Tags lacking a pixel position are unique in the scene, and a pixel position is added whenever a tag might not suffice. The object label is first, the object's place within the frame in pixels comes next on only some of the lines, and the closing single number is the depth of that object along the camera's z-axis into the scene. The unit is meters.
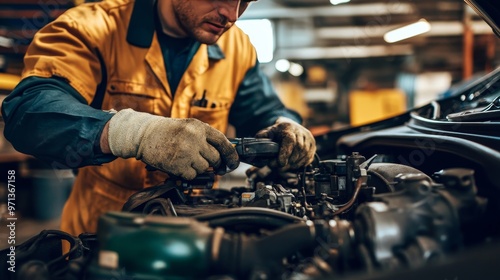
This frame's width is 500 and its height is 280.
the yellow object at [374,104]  9.26
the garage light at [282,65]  9.31
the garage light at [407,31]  8.36
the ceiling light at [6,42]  4.78
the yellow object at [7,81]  4.51
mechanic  1.11
